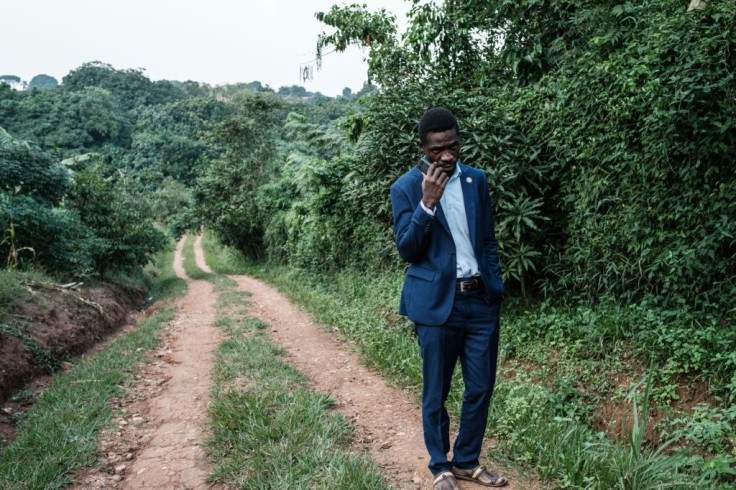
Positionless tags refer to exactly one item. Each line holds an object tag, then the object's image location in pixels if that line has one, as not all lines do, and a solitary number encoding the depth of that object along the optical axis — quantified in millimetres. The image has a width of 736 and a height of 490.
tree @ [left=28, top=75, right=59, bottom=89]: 134188
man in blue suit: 2828
